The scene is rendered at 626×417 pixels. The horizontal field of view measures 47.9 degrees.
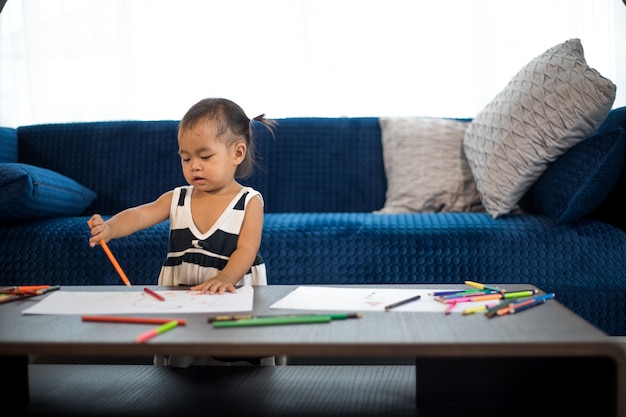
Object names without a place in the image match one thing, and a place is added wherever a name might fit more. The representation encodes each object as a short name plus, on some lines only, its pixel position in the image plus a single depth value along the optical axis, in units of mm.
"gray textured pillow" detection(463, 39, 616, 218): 1862
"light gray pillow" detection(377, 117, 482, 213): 2211
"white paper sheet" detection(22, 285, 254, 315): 981
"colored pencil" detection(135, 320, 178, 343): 794
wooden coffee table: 767
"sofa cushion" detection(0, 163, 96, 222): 1889
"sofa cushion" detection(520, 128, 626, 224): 1788
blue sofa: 1722
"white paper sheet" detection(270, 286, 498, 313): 993
